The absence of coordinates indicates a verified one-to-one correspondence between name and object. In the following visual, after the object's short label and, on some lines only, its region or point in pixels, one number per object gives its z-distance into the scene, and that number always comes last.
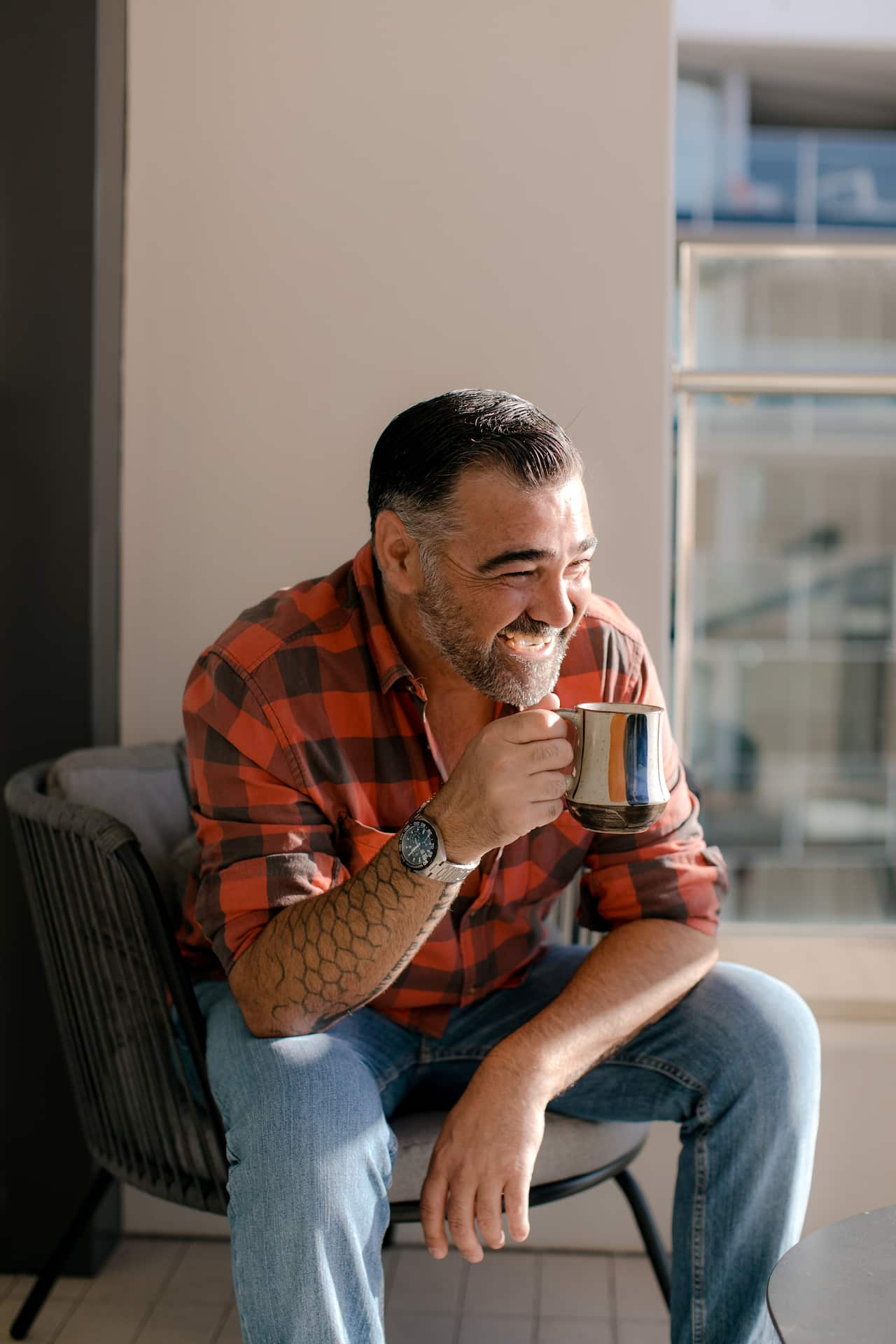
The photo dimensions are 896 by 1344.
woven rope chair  1.31
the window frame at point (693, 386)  1.99
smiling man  1.11
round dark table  0.80
